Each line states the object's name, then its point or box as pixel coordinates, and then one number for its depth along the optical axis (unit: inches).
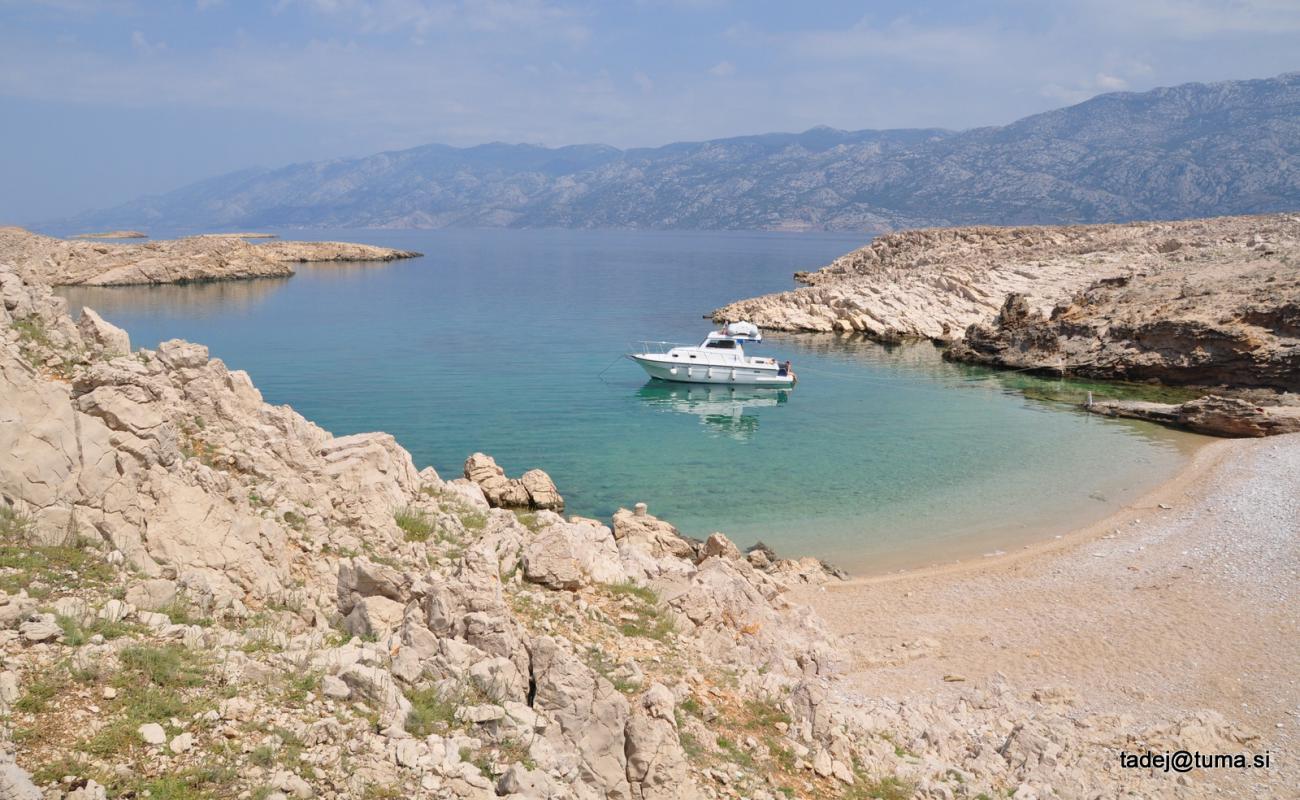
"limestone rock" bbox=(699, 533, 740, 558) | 719.1
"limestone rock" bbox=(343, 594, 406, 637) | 335.6
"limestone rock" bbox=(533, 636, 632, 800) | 292.7
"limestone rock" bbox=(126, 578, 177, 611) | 291.0
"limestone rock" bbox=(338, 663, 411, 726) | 269.0
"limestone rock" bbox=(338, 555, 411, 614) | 355.9
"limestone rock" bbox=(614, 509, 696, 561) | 730.8
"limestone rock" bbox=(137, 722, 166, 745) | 223.5
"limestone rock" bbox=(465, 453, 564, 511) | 853.8
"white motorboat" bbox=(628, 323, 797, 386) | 1679.4
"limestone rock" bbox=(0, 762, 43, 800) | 188.7
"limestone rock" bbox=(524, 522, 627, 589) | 452.8
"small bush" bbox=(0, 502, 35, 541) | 297.9
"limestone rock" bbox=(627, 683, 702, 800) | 300.0
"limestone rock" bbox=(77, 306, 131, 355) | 449.7
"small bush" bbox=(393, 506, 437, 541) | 487.2
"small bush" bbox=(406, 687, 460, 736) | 267.4
